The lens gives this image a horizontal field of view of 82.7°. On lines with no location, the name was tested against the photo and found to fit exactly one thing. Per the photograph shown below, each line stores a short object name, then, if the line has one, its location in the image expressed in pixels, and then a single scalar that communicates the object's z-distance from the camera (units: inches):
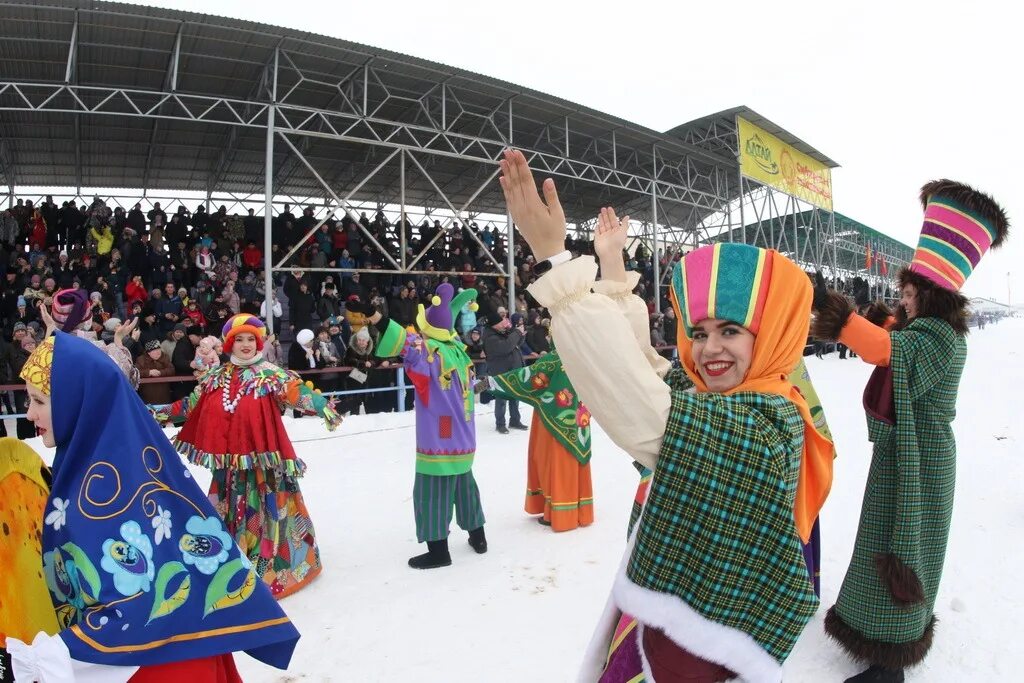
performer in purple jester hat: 141.6
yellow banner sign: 589.9
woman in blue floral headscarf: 48.2
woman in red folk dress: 125.1
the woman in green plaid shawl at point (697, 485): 39.1
